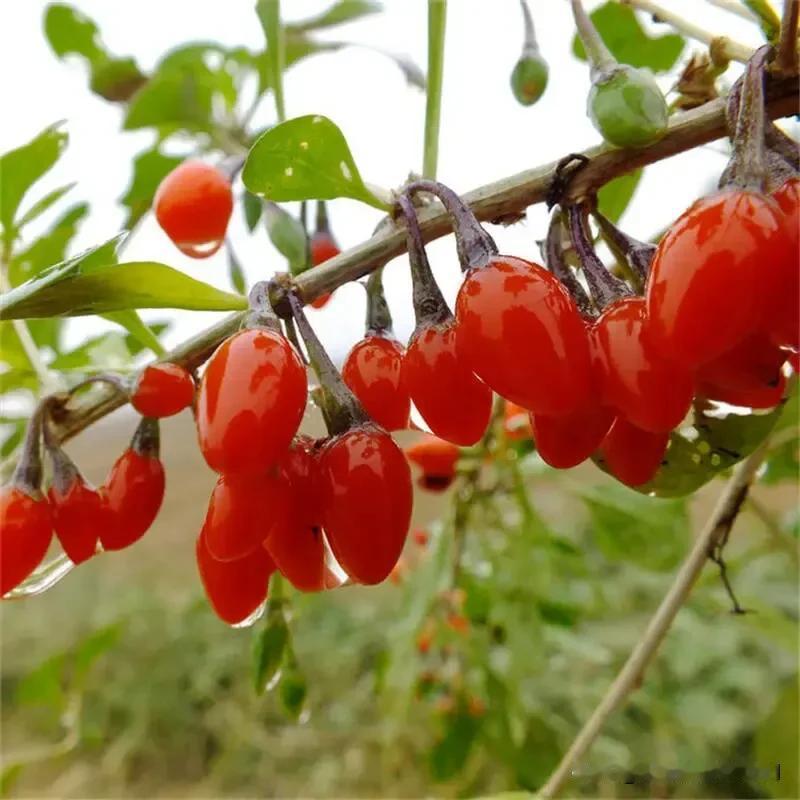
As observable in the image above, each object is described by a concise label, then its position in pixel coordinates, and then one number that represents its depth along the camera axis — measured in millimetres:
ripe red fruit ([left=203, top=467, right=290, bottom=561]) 89
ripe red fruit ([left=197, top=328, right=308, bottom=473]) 82
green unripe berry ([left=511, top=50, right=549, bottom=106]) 152
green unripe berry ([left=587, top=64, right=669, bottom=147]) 97
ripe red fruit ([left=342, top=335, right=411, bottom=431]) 107
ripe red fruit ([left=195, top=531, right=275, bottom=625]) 103
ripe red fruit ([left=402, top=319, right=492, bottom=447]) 92
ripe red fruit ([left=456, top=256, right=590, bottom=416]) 78
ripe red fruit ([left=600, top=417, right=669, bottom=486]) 91
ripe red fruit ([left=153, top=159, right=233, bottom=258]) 168
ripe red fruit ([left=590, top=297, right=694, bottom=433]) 79
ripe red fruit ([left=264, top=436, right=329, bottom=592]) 95
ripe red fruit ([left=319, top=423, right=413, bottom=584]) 90
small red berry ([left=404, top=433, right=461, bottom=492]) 242
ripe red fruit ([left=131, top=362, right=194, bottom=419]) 115
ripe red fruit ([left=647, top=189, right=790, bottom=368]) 68
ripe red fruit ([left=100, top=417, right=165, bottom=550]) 119
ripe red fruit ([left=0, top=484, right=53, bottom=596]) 116
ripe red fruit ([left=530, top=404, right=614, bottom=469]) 87
